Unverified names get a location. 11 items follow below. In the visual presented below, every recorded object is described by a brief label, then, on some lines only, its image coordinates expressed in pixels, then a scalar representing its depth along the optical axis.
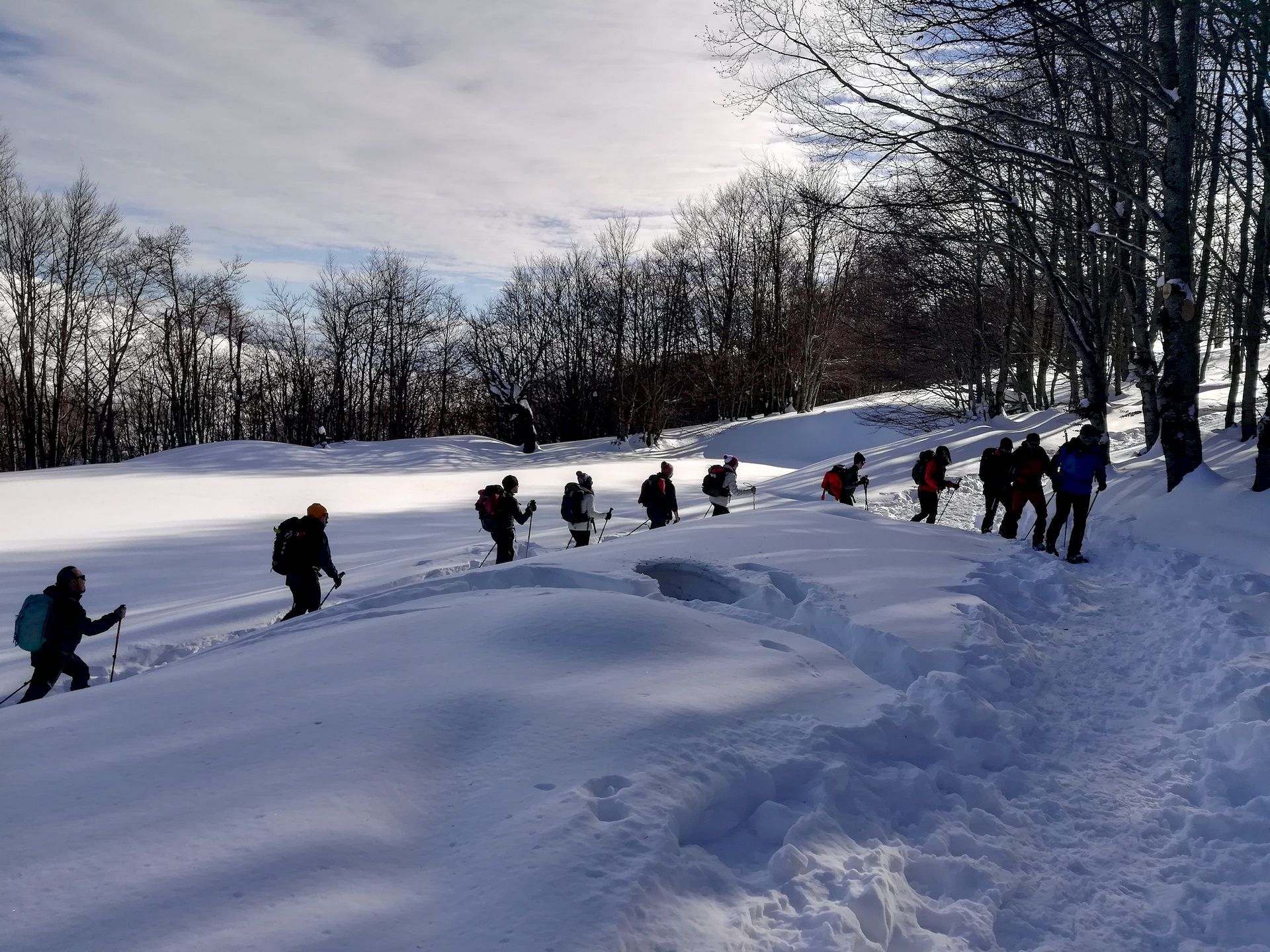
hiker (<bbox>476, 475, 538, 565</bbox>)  11.28
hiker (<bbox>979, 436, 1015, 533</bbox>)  12.02
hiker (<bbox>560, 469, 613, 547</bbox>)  11.98
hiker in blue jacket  9.62
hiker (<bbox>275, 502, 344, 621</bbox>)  8.66
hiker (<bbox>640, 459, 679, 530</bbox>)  13.19
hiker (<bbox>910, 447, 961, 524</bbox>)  12.80
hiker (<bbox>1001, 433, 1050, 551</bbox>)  10.73
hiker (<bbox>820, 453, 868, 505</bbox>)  14.77
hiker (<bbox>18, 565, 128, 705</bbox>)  6.61
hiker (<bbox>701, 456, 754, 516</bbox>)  14.46
